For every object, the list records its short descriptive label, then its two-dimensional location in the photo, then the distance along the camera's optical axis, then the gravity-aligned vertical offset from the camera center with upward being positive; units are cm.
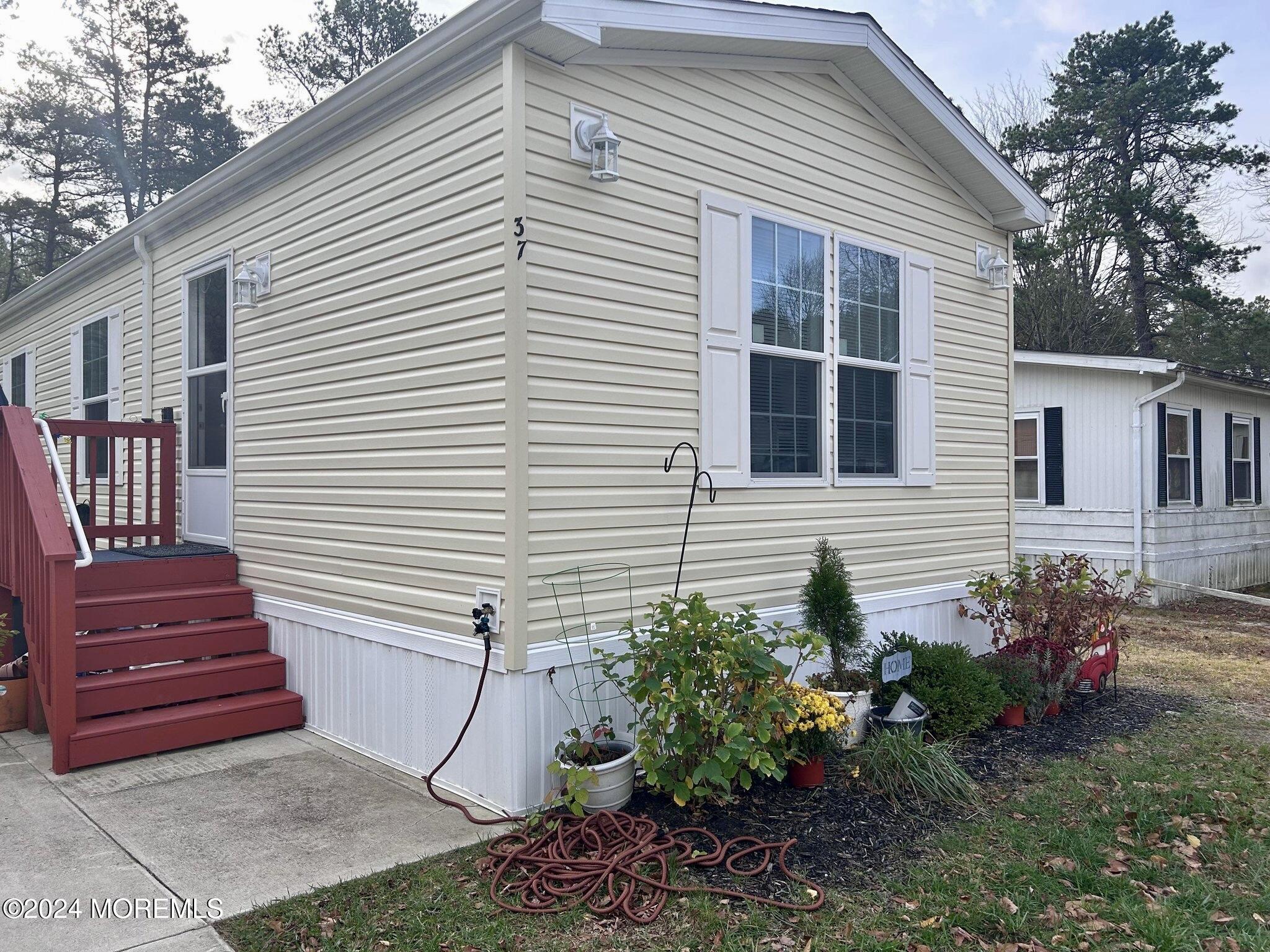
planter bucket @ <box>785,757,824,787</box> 443 -141
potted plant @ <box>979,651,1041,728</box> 567 -128
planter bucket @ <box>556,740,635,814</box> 399 -134
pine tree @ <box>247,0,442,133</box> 2047 +959
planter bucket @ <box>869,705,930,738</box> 489 -131
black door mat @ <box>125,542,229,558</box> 621 -50
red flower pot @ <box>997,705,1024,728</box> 566 -147
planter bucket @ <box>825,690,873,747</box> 493 -127
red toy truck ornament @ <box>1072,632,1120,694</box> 639 -134
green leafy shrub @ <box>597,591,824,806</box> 394 -98
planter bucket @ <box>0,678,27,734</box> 555 -135
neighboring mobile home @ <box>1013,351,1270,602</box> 1108 +13
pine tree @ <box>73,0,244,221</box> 2031 +849
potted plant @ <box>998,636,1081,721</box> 582 -125
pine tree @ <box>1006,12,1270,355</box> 1948 +690
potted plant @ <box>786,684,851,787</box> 430 -121
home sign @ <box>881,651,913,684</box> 502 -103
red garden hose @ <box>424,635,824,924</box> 330 -148
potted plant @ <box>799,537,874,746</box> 520 -81
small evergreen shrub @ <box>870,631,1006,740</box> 524 -121
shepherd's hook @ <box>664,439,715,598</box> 483 +0
